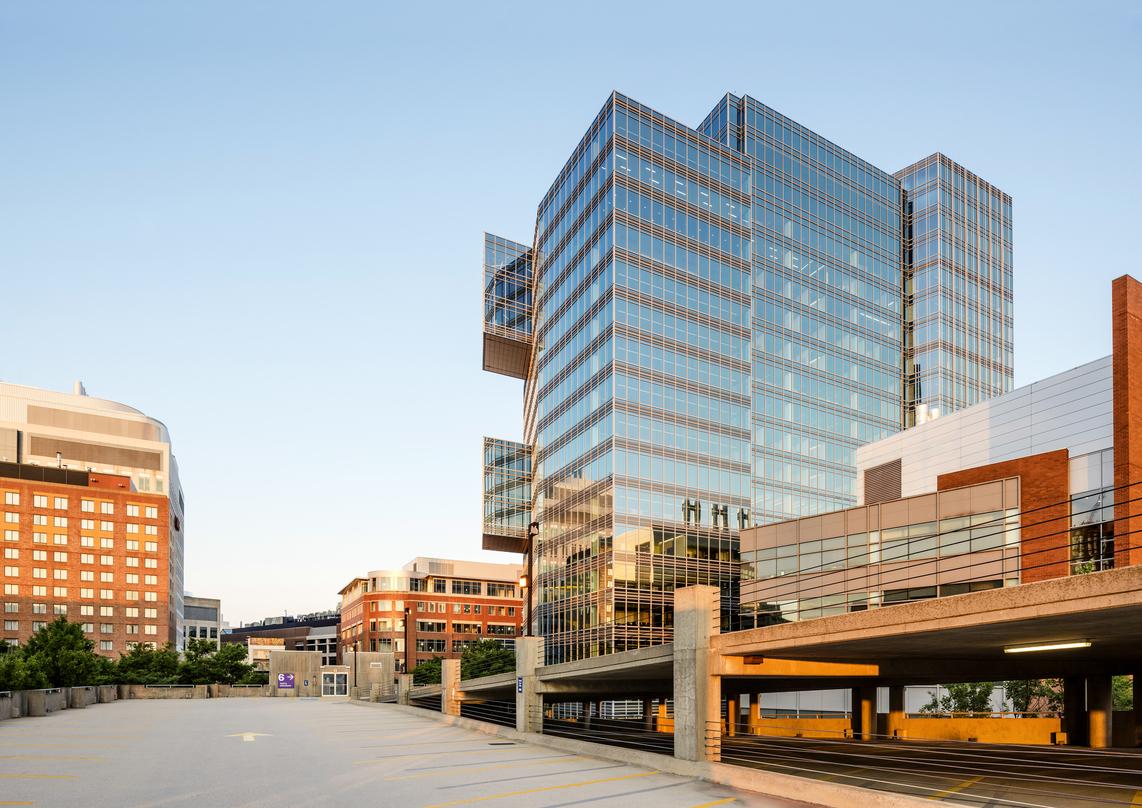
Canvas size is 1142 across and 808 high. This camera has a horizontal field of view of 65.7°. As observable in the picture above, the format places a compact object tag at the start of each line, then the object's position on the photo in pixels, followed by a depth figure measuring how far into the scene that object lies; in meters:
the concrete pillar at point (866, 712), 36.44
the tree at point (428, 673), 97.01
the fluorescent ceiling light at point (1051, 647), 19.20
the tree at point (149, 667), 89.69
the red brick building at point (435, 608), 151.75
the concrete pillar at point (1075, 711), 32.47
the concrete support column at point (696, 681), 22.95
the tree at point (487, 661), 92.36
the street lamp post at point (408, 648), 147.14
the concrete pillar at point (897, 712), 38.50
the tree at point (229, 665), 96.85
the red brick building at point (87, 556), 136.62
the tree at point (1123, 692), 43.09
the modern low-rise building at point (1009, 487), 31.17
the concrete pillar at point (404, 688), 65.88
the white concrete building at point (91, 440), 152.00
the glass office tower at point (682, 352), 72.75
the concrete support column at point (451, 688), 47.78
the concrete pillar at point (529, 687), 35.06
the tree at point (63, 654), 57.62
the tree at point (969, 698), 57.75
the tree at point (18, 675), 44.09
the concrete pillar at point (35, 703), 43.75
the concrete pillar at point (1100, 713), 30.66
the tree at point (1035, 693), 49.66
